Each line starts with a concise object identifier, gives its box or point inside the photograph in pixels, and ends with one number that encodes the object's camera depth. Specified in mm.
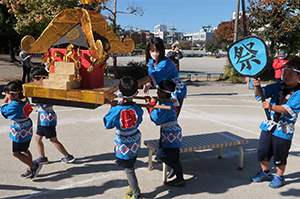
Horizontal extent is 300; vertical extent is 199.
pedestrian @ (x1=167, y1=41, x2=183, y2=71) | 7623
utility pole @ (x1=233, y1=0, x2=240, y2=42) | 14000
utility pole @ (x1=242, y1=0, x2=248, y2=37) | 14500
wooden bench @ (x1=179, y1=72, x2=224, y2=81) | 15102
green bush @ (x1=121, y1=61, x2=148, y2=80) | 13560
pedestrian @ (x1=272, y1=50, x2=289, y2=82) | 9260
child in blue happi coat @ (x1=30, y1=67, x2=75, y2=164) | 4094
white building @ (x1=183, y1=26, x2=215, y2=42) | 113431
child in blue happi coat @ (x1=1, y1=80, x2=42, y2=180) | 3598
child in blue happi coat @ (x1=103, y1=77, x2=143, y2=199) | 3076
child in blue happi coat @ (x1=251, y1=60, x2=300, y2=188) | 3380
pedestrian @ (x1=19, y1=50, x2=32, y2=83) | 10992
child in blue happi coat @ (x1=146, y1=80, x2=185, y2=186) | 3586
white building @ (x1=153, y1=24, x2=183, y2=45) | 104188
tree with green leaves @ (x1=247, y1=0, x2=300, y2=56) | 14203
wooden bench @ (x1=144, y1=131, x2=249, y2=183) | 4055
